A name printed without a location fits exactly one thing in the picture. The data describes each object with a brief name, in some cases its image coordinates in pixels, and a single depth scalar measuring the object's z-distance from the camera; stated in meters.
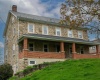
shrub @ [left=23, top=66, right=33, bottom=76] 9.79
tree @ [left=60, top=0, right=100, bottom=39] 7.53
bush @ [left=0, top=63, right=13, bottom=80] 12.32
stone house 14.03
